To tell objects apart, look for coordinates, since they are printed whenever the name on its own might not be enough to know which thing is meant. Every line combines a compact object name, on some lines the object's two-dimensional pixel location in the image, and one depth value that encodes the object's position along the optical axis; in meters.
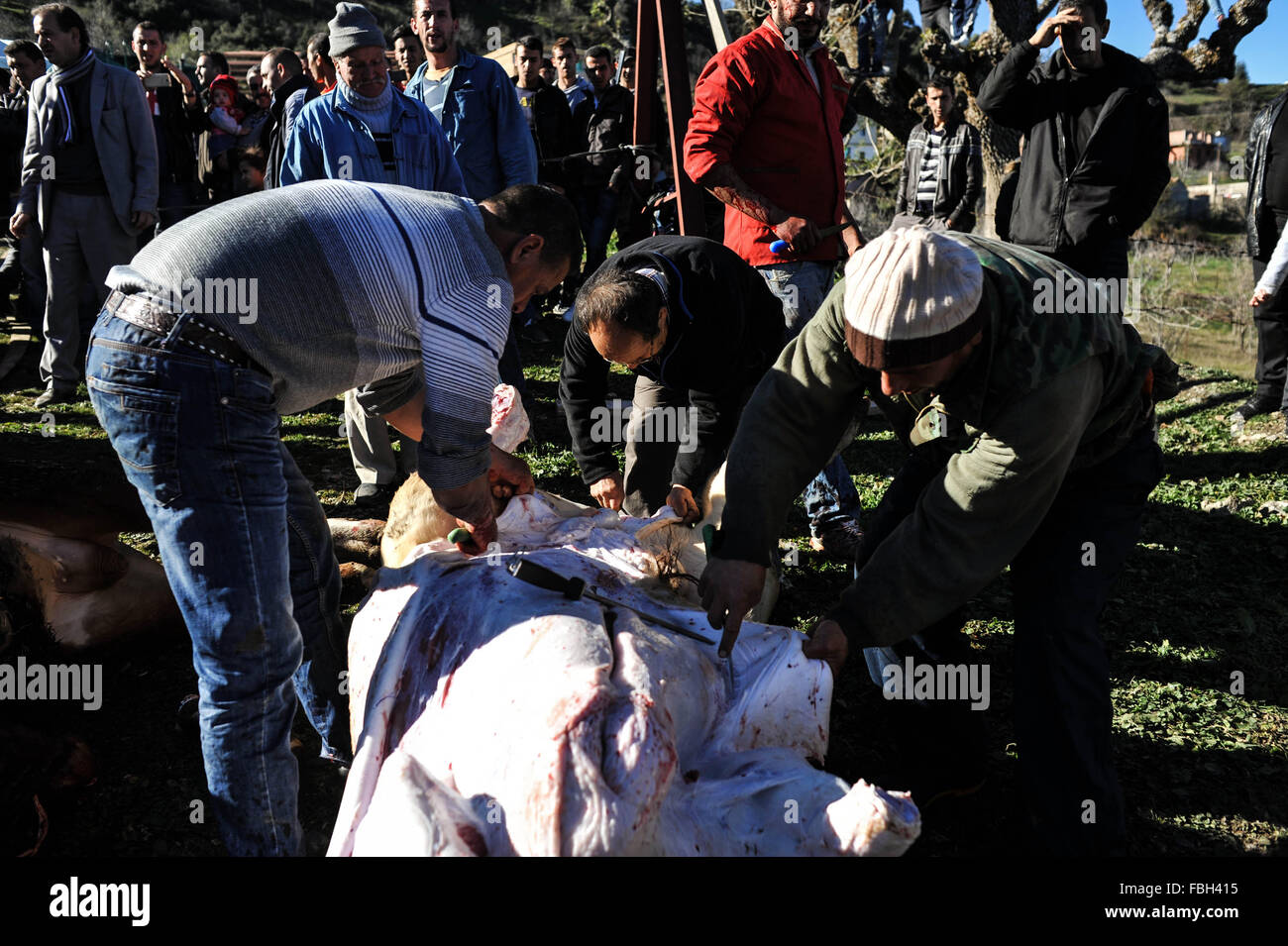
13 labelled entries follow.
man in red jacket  4.85
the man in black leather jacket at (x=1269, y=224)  6.74
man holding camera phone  8.78
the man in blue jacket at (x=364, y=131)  5.08
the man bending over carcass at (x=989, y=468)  2.49
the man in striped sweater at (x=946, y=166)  8.43
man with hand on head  5.92
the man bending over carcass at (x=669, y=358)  3.76
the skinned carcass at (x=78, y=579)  3.60
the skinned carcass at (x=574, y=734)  2.24
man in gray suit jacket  6.83
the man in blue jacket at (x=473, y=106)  6.07
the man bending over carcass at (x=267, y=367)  2.46
